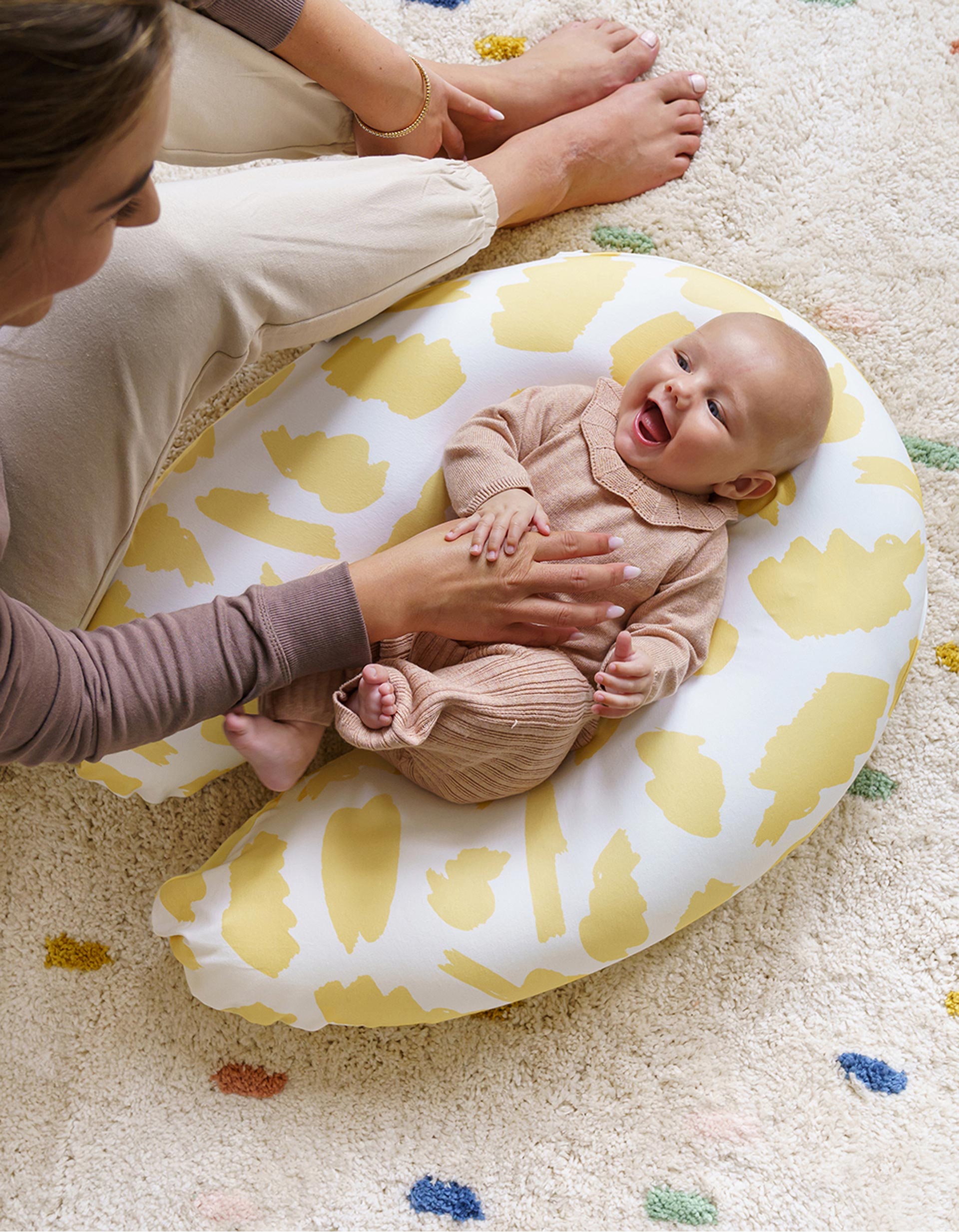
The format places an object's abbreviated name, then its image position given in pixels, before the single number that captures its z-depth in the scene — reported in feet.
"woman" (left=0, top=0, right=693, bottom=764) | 2.96
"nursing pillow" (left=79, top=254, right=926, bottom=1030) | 3.58
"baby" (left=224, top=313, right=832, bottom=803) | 3.31
